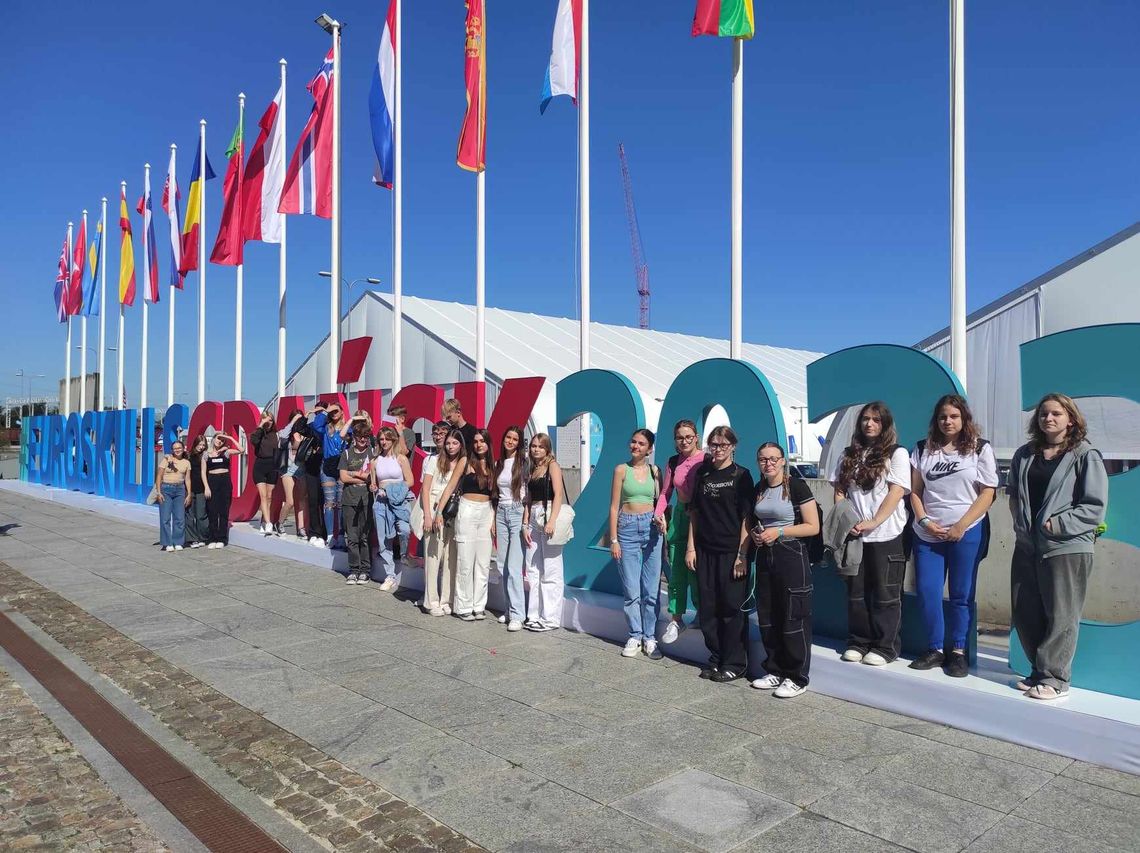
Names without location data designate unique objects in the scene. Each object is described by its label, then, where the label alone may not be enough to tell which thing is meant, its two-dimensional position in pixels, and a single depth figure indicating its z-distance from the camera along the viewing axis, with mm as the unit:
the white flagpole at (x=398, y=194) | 11484
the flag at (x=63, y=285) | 22672
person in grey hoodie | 4352
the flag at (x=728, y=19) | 7527
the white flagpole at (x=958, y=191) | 6387
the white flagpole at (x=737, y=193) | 7391
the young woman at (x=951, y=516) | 4832
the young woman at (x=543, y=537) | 6840
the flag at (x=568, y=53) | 8930
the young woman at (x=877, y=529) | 5051
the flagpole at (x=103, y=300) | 19891
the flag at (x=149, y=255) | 18281
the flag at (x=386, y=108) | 11531
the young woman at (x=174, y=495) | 11109
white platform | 4055
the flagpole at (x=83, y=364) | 21625
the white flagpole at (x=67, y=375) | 22244
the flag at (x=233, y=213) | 14781
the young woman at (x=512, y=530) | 7008
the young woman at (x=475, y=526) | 7215
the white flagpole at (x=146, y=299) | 18047
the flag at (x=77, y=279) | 21644
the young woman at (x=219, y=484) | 11367
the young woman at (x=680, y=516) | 5938
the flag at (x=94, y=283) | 20656
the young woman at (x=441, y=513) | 7320
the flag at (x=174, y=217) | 16859
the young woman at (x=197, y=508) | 11570
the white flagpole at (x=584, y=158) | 8836
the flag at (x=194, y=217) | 16062
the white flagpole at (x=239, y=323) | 14875
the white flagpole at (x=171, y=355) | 17797
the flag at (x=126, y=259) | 18844
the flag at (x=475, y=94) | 10008
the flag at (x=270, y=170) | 13766
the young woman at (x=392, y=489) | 8430
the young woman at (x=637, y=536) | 6086
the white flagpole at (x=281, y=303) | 13914
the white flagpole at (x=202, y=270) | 15750
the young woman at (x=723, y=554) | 5422
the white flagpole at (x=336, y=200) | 12453
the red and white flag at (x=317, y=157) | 12539
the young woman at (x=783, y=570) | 5125
